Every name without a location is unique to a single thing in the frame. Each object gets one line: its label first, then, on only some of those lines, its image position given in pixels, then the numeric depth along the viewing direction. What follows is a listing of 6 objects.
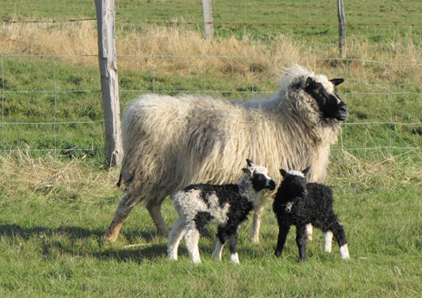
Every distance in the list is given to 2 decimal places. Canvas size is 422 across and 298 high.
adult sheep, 14.59
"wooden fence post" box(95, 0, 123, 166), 19.17
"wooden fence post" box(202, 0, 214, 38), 32.37
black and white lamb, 12.70
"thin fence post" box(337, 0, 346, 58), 30.85
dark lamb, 13.02
